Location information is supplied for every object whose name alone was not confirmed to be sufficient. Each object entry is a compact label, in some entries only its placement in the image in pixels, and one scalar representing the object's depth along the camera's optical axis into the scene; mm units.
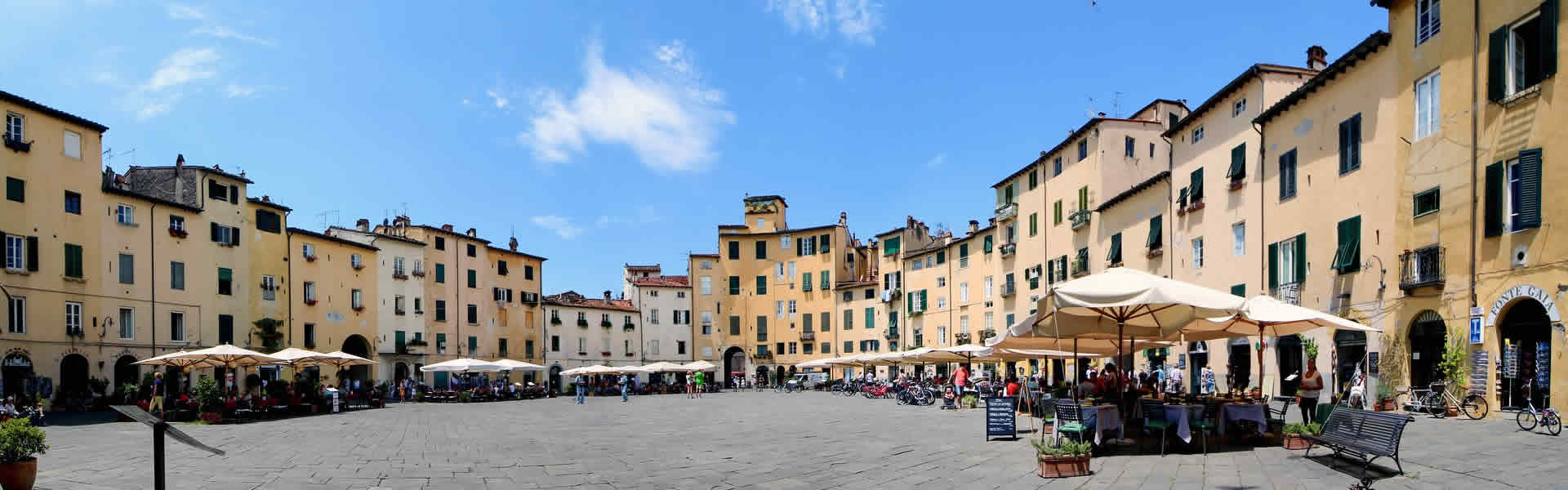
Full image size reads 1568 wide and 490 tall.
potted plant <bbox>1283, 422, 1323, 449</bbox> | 13711
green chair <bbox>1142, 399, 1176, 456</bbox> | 13750
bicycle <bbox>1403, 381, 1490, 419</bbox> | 19328
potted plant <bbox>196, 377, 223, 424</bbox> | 27703
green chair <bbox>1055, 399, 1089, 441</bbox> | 13555
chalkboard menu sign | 17234
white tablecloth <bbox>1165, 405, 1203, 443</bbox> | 13591
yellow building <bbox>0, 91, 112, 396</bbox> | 33469
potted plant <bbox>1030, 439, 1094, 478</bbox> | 12086
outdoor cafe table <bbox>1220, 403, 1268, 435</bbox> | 14289
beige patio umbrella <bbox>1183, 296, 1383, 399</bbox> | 14094
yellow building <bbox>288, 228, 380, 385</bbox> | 49188
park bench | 10570
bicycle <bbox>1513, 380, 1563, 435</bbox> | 15032
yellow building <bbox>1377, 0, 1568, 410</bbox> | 18250
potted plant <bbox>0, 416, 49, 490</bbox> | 11156
